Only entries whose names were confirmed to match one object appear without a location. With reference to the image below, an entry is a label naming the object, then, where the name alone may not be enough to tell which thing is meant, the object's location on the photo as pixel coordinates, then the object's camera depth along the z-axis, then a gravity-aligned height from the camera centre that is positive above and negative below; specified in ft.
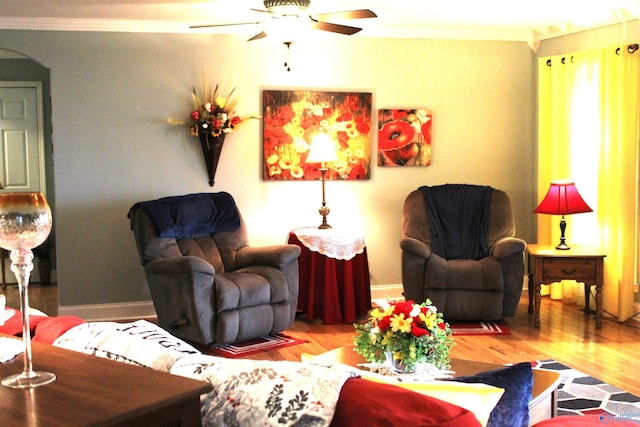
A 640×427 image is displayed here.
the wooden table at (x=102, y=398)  3.67 -1.15
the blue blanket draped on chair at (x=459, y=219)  19.39 -1.26
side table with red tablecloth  18.66 -2.57
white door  25.44 +1.37
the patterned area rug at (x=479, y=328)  17.60 -3.75
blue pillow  5.50 -1.66
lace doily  18.63 -1.75
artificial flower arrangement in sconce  19.44 +1.40
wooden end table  17.81 -2.38
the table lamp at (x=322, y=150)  19.43 +0.57
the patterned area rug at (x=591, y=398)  12.30 -3.93
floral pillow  4.44 -1.33
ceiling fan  15.08 +3.22
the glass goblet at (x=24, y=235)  4.21 -0.34
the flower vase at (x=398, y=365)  9.96 -2.59
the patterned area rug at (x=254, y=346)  16.19 -3.83
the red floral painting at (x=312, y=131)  20.36 +1.14
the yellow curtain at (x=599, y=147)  18.28 +0.57
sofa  4.41 -1.35
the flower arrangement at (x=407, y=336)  9.79 -2.17
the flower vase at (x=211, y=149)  19.54 +0.64
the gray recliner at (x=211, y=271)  16.06 -2.21
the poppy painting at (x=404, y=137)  21.20 +0.97
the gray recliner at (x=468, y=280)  17.95 -2.60
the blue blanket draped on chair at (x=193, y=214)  17.48 -0.96
